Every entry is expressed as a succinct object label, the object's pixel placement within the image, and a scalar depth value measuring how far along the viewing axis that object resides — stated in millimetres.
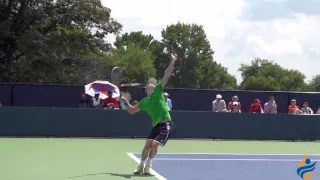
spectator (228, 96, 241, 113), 20438
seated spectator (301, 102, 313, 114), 21636
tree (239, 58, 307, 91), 112938
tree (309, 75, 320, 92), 115525
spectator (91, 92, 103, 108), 20219
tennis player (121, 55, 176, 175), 10070
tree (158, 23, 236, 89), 86562
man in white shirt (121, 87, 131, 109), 20133
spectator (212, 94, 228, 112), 20688
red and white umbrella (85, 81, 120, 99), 20078
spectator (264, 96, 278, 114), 21031
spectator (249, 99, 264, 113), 20984
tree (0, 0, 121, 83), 35750
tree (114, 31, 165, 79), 87375
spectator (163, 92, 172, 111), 19588
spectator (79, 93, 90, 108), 20781
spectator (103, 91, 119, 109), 19500
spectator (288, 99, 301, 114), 21516
